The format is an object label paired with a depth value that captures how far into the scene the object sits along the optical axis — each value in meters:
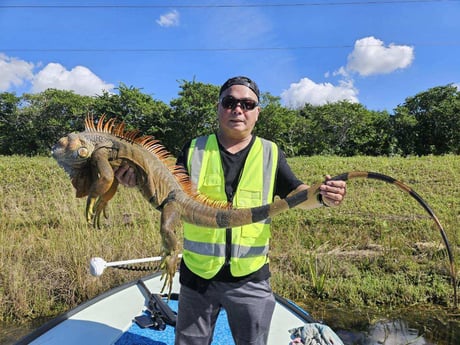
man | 2.37
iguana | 2.24
